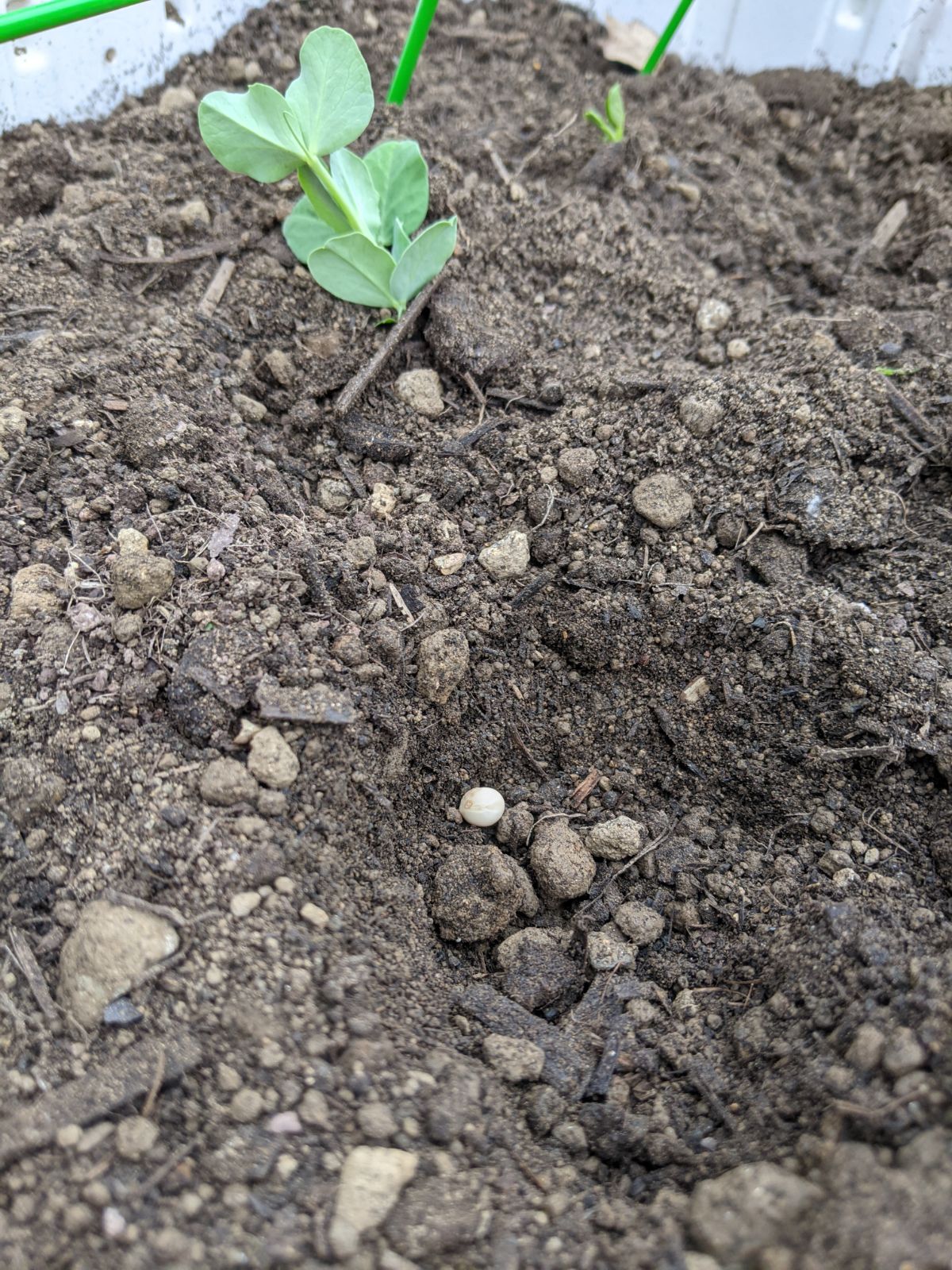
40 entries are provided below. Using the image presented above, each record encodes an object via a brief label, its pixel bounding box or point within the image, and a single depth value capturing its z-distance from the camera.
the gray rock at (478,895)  0.19
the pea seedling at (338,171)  0.22
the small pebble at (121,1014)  0.17
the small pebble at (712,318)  0.25
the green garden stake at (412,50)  0.25
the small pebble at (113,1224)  0.15
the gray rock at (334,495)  0.22
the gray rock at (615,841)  0.20
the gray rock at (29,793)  0.18
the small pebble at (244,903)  0.17
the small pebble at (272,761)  0.19
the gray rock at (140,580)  0.20
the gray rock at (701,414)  0.23
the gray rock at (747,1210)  0.15
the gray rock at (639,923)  0.19
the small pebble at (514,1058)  0.17
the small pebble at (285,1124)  0.16
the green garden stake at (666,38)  0.28
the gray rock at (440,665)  0.21
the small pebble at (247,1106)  0.16
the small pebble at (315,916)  0.18
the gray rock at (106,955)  0.17
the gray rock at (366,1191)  0.15
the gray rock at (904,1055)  0.16
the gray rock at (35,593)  0.20
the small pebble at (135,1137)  0.16
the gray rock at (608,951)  0.19
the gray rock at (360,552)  0.21
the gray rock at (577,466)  0.22
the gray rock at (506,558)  0.22
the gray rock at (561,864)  0.20
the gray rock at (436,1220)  0.15
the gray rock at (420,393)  0.23
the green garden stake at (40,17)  0.21
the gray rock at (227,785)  0.18
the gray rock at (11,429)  0.21
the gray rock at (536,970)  0.19
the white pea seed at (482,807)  0.20
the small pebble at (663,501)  0.22
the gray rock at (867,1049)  0.16
